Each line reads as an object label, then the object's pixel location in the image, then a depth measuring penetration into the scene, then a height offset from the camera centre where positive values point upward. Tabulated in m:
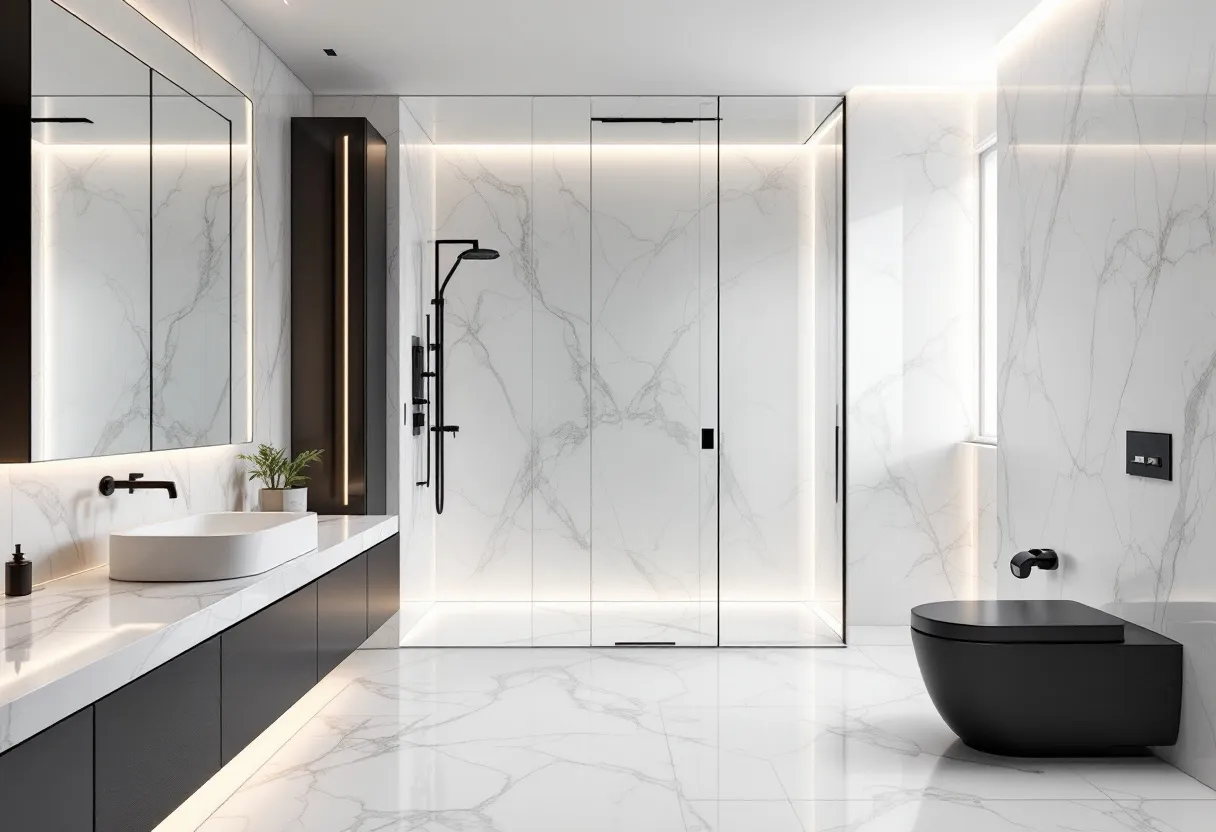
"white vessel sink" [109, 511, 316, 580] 2.47 -0.34
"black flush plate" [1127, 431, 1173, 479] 3.00 -0.12
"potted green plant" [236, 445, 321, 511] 3.68 -0.24
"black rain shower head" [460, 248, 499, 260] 4.59 +0.74
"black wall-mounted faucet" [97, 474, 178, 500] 2.79 -0.19
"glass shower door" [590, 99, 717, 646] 4.62 +0.07
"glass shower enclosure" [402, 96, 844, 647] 4.64 +0.22
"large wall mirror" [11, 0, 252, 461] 2.47 +0.51
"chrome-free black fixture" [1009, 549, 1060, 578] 3.61 -0.52
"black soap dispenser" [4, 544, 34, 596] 2.30 -0.36
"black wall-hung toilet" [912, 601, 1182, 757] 3.01 -0.79
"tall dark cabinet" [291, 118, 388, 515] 4.28 +0.48
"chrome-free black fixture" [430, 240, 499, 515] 4.79 +0.21
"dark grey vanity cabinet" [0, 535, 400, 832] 1.60 -0.61
